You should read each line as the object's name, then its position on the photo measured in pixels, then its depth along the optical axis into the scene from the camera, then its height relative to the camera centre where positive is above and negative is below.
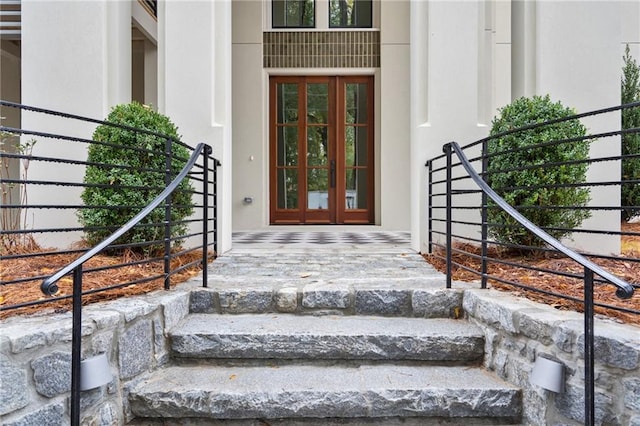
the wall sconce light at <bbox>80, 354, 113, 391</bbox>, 1.62 -0.65
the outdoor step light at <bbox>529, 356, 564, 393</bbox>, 1.65 -0.67
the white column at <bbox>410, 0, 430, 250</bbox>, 3.89 +0.95
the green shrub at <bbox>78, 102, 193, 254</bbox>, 3.08 +0.23
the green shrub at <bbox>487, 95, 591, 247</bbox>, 3.01 +0.25
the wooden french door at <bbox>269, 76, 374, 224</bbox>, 6.87 +0.91
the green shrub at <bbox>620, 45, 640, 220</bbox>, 4.57 +0.80
